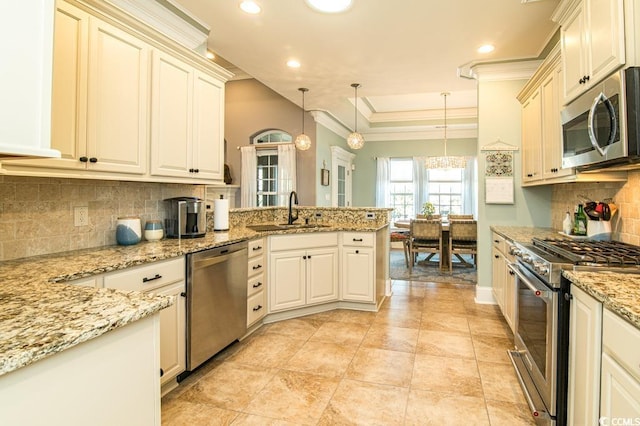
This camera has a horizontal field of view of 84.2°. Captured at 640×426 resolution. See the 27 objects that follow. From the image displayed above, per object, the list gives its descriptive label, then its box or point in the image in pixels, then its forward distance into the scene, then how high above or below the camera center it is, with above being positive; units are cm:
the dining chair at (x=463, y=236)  542 -28
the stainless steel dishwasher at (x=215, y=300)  232 -61
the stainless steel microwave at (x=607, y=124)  158 +48
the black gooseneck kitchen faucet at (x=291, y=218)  412 -2
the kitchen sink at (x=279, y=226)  365 -11
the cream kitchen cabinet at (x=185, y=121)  246 +73
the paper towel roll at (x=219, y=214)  329 +2
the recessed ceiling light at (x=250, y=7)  276 +167
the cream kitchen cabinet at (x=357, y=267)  376 -54
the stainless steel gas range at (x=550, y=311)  168 -49
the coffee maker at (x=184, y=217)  273 -1
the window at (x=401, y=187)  841 +72
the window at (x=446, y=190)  809 +64
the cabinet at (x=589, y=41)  169 +97
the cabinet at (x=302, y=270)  343 -54
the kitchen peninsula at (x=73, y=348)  84 -36
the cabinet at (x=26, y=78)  91 +36
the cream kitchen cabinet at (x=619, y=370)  111 -51
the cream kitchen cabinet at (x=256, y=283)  307 -60
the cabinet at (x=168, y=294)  193 -52
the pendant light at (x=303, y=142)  532 +112
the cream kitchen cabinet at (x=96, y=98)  185 +68
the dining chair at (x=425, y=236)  558 -30
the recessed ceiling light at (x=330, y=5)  274 +167
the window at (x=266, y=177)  629 +70
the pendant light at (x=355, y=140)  527 +114
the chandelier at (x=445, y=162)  657 +103
